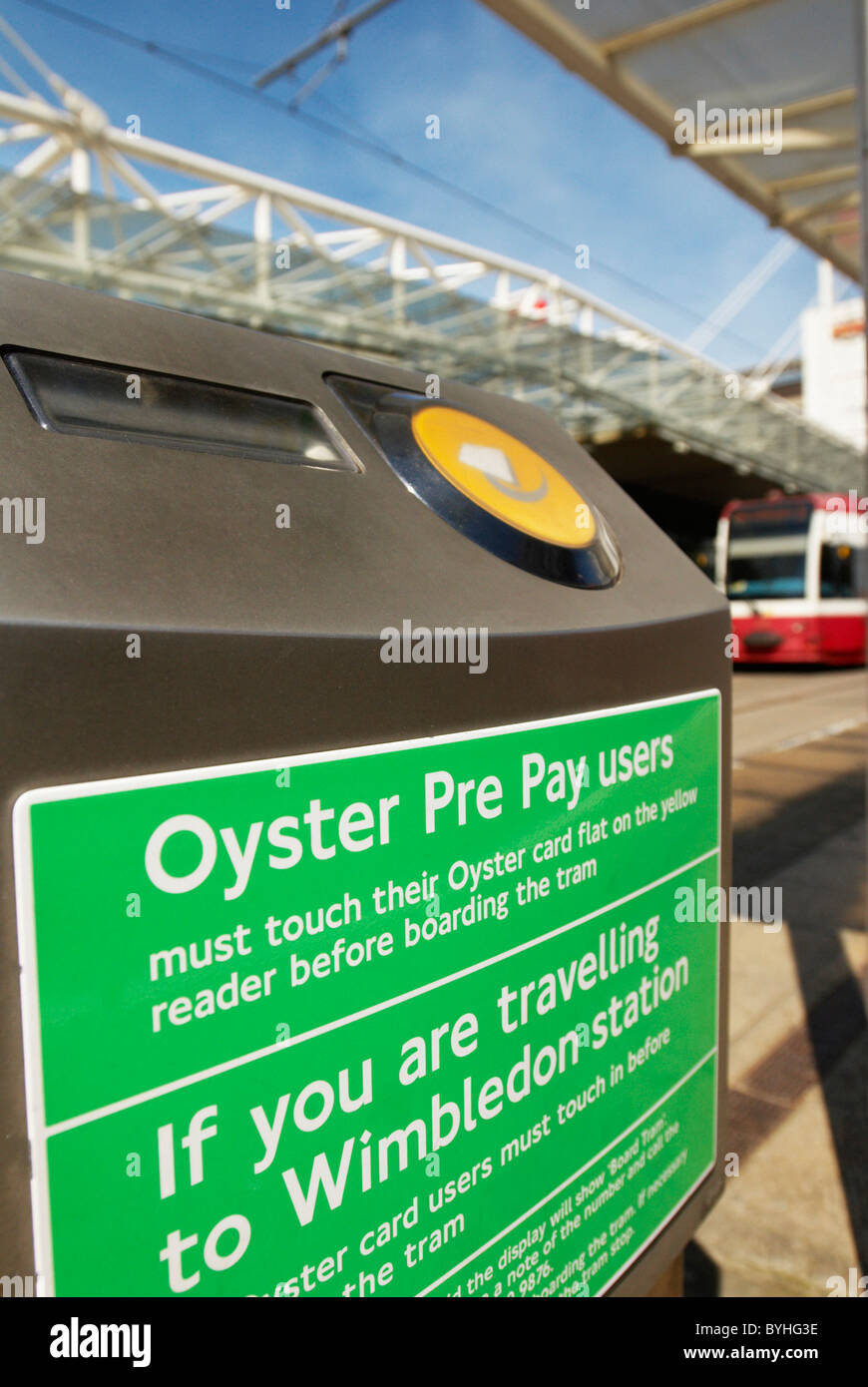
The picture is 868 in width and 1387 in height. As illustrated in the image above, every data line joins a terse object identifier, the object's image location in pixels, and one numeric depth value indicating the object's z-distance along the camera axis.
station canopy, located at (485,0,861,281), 4.78
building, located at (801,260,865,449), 61.16
